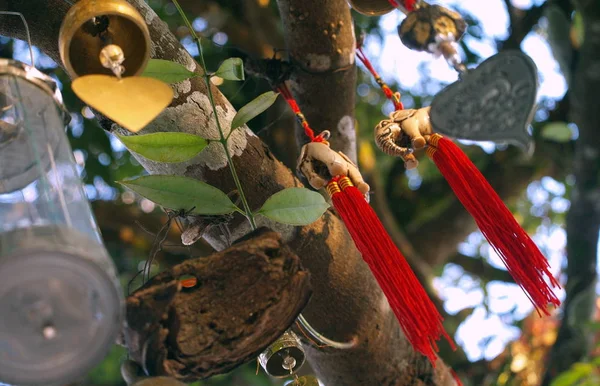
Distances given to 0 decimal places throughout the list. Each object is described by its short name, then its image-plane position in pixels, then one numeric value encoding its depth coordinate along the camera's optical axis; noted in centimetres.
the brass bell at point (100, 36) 82
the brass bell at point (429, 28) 85
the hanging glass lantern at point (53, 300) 72
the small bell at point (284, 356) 91
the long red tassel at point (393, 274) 86
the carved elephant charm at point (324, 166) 91
